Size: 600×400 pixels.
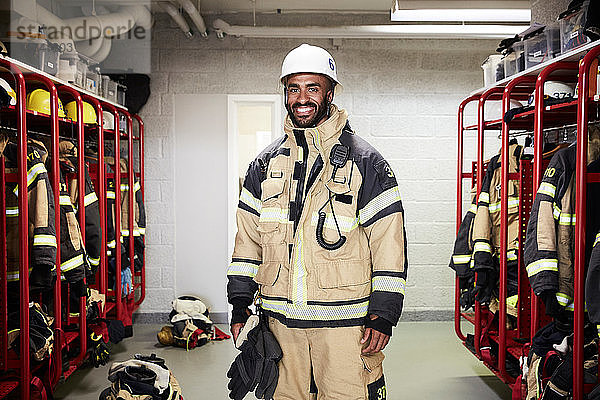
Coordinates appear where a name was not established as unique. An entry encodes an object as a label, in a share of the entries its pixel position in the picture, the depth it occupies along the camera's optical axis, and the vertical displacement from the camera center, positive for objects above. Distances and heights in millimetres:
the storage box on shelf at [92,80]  4738 +831
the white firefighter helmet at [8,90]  2989 +473
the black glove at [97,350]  4312 -1109
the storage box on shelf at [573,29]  3043 +804
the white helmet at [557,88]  3814 +608
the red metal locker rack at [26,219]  3072 -167
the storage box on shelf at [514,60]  3867 +806
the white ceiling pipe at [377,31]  5477 +1399
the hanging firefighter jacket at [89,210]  4242 -148
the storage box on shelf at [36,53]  3623 +797
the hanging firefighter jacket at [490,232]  3865 -275
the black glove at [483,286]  4008 -619
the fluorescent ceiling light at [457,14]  4406 +1235
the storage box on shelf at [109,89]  5209 +836
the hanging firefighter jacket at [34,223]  3279 -185
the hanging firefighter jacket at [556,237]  2891 -223
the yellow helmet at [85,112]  4523 +558
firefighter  2615 -271
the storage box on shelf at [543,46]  3531 +818
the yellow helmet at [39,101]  3811 +523
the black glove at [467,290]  4230 -693
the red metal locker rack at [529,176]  2705 +75
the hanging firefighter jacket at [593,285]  2541 -388
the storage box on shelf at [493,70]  4215 +808
